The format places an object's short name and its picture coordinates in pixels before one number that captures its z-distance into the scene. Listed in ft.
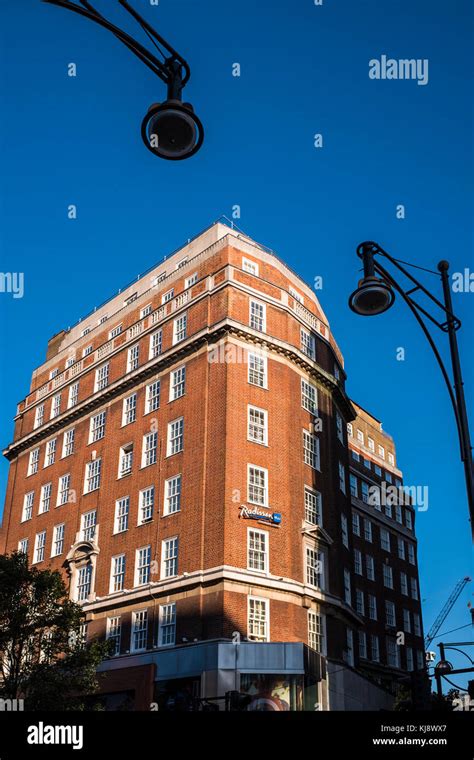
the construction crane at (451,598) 492.13
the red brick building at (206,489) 134.82
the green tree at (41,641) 105.19
